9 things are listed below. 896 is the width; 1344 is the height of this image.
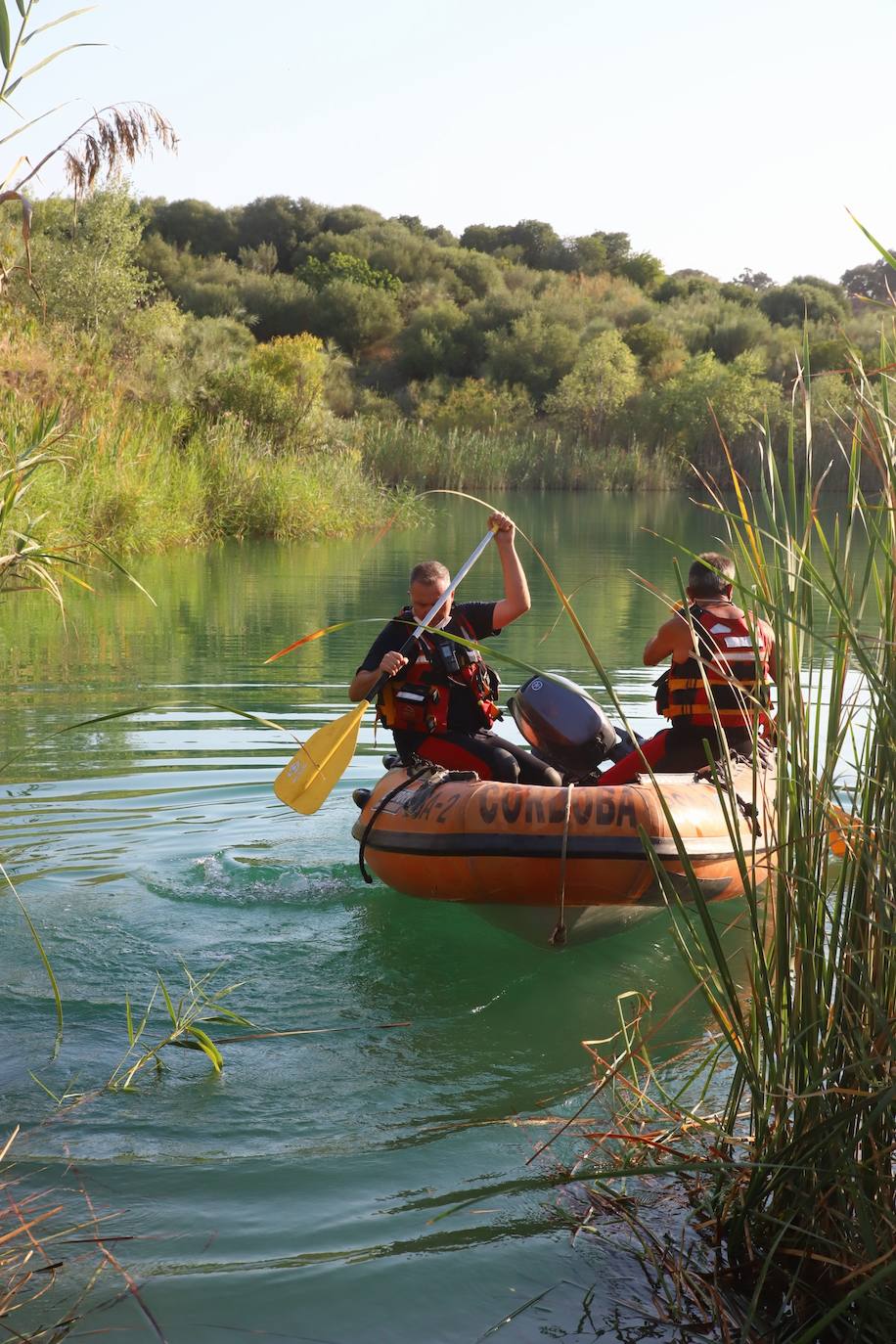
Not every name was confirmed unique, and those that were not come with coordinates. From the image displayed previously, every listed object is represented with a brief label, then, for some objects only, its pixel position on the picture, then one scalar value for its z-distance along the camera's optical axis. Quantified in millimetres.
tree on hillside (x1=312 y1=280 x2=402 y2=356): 44594
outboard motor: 5434
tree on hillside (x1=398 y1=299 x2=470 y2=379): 42812
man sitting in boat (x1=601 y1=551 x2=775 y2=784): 4895
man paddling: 5094
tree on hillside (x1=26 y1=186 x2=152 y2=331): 20047
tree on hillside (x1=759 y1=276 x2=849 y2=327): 45531
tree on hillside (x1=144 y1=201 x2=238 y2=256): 54156
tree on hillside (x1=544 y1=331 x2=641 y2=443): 33656
